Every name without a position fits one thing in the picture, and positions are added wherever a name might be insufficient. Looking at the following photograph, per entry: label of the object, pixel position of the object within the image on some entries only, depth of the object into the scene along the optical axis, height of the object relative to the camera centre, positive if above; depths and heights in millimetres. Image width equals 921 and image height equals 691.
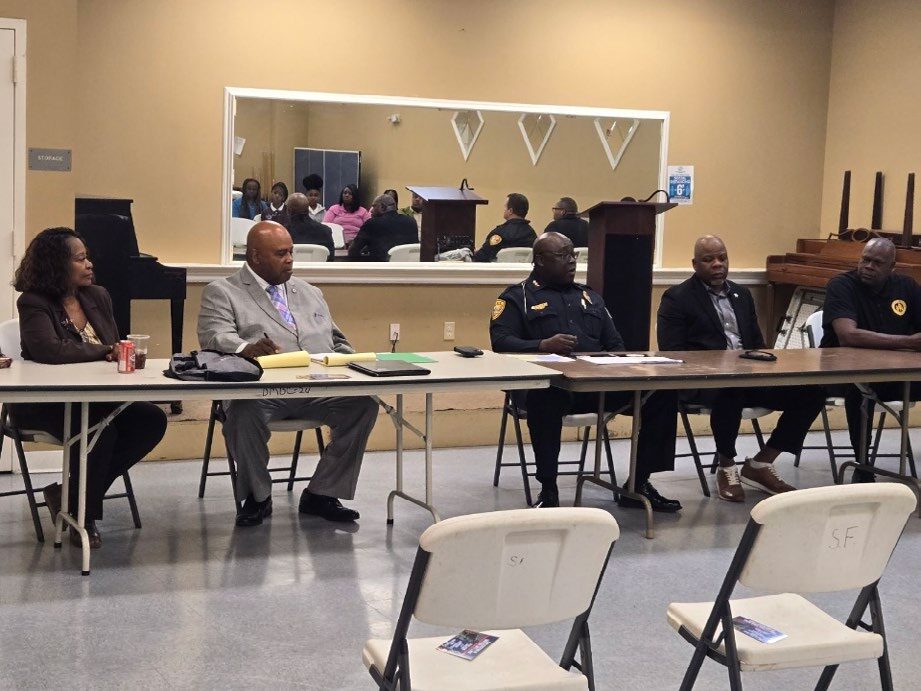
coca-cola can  4082 -534
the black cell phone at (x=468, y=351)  4895 -549
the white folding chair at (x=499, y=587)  2148 -684
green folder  4656 -559
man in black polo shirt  5617 -320
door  5266 +224
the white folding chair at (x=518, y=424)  4996 -885
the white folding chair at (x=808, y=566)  2418 -691
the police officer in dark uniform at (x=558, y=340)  4895 -516
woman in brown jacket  4266 -529
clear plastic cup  4113 -503
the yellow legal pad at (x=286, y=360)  4320 -551
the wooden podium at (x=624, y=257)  6668 -181
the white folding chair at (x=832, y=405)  5666 -848
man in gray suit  4551 -544
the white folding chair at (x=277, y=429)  4590 -994
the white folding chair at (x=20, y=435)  4332 -870
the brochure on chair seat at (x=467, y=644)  2428 -880
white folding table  3840 -600
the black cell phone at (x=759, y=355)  5043 -526
